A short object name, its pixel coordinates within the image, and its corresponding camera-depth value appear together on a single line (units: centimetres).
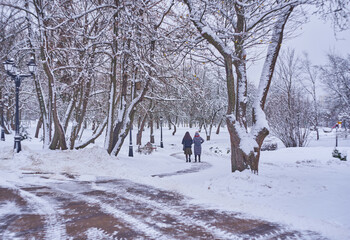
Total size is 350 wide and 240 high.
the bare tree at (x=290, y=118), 2164
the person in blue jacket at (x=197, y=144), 1527
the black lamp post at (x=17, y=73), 1130
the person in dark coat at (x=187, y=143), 1566
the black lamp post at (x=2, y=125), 2203
